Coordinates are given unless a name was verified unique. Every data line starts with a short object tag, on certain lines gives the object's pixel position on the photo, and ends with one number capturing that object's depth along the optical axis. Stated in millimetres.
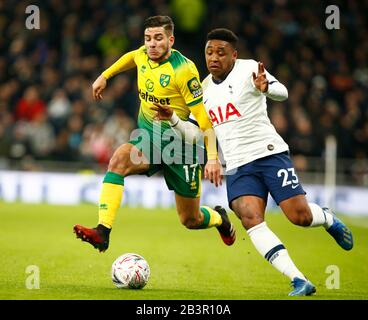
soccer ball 17078
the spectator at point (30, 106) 39094
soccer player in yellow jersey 17531
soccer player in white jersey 16391
